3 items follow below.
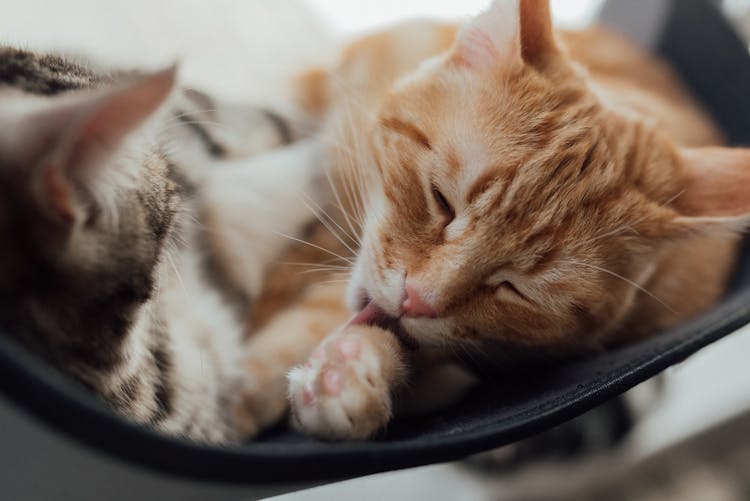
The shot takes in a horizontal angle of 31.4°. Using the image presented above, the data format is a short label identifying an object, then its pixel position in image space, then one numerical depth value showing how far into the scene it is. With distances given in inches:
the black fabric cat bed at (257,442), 13.3
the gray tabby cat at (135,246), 13.4
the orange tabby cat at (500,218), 16.6
